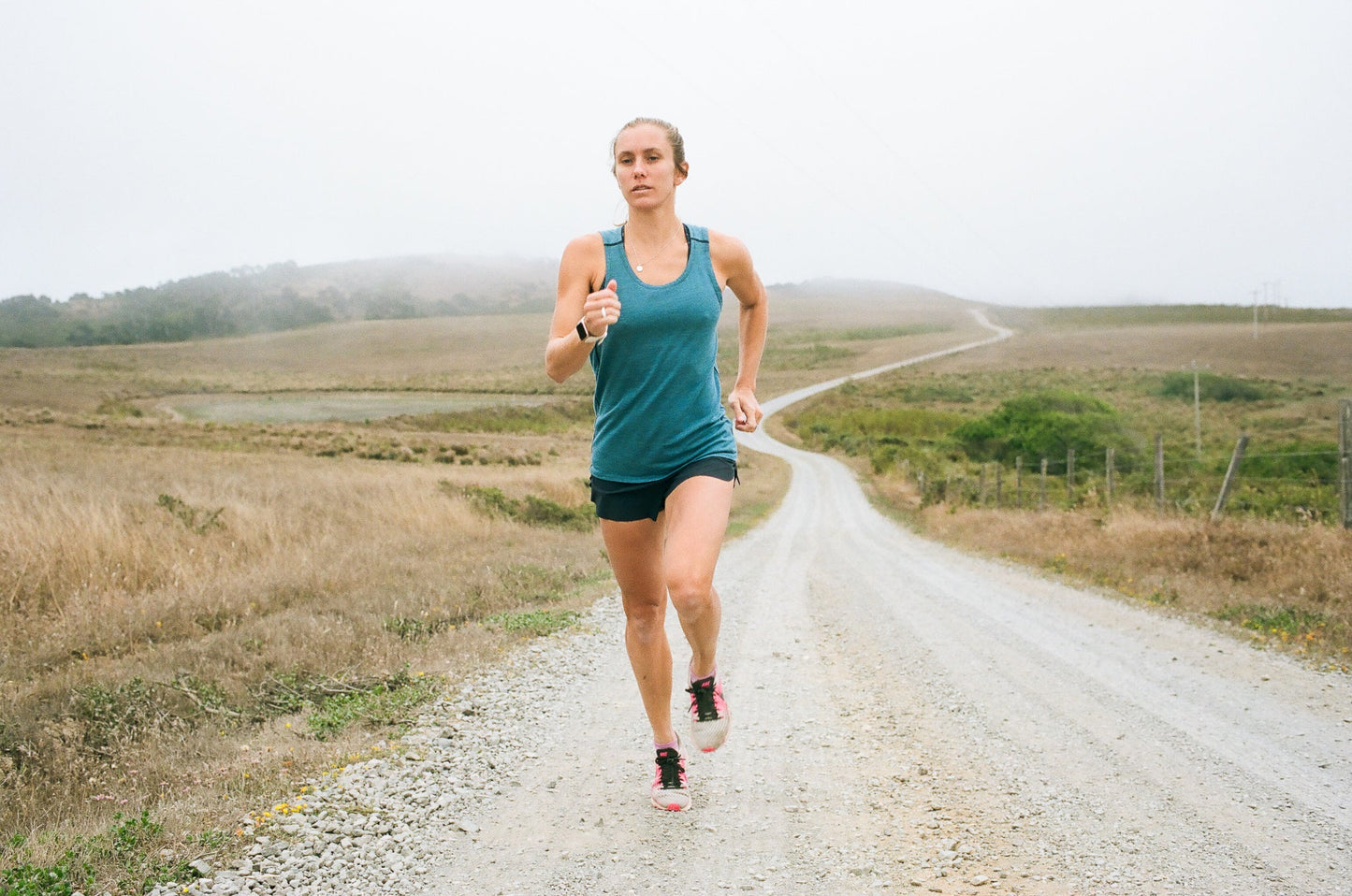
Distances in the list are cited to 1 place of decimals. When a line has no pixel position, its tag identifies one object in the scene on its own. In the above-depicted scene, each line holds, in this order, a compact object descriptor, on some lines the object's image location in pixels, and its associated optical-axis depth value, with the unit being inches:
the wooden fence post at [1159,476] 551.3
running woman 117.2
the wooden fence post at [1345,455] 398.9
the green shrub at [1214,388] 2313.0
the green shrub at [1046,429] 1653.5
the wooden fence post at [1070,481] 761.6
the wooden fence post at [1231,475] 468.4
